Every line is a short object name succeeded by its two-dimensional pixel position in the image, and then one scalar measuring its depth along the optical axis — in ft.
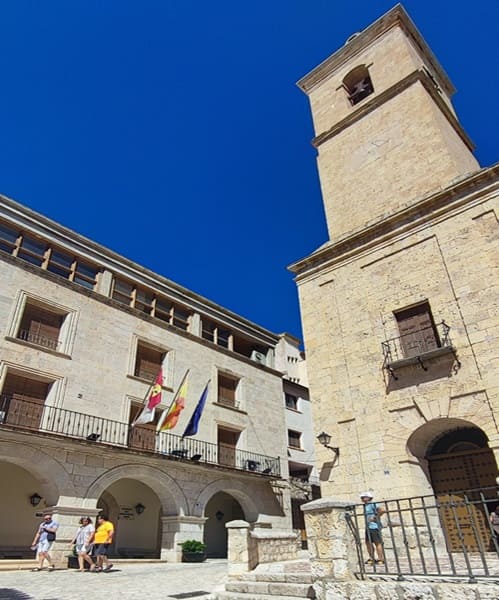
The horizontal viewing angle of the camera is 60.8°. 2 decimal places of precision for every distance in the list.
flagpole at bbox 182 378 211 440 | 46.21
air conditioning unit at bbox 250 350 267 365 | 73.31
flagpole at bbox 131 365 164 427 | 44.68
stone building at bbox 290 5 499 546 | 31.58
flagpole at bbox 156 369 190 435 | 52.44
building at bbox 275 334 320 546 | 67.31
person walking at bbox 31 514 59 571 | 33.53
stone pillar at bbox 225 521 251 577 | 25.49
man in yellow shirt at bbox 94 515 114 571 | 32.83
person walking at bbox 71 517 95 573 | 33.37
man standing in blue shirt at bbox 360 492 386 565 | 22.35
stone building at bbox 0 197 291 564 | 42.63
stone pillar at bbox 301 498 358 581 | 16.89
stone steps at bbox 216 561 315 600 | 19.02
